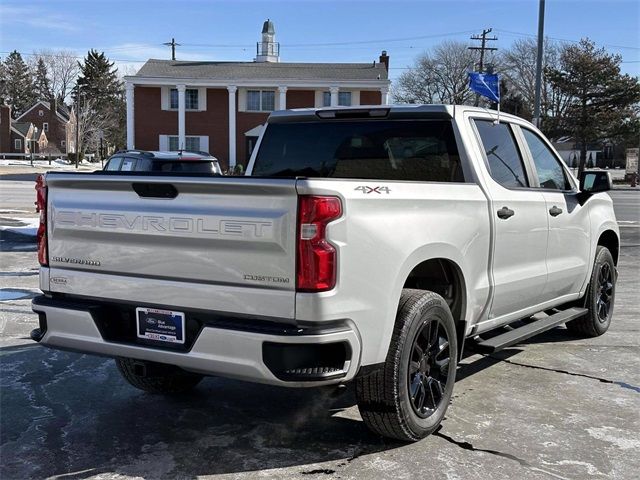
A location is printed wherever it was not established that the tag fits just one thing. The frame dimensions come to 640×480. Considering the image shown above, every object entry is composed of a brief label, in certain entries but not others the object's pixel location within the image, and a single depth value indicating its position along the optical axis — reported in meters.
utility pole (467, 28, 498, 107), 52.35
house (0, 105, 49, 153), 90.94
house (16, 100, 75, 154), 98.75
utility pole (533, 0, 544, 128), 20.30
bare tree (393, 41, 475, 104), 69.19
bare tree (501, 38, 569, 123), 69.31
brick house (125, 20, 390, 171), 40.06
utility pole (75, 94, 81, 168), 63.84
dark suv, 12.54
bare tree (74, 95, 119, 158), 85.81
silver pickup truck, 3.25
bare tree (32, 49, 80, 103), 107.94
